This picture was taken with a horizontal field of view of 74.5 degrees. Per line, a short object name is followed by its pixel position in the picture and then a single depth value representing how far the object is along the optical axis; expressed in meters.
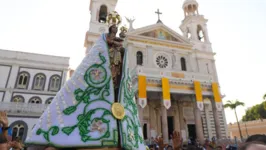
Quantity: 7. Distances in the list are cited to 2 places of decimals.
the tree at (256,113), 36.03
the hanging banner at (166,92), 13.41
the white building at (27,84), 15.20
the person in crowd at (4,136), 1.82
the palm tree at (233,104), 29.36
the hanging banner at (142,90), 12.85
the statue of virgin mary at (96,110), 1.79
